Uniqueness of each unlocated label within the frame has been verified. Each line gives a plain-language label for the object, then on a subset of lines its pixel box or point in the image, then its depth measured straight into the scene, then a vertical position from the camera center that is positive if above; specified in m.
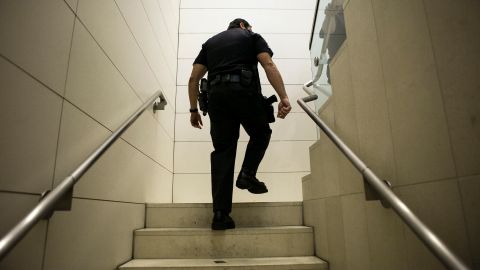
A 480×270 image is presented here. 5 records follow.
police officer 1.90 +0.63
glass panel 1.61 +0.98
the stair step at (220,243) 1.81 -0.26
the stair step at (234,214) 2.10 -0.09
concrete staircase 1.80 -0.27
